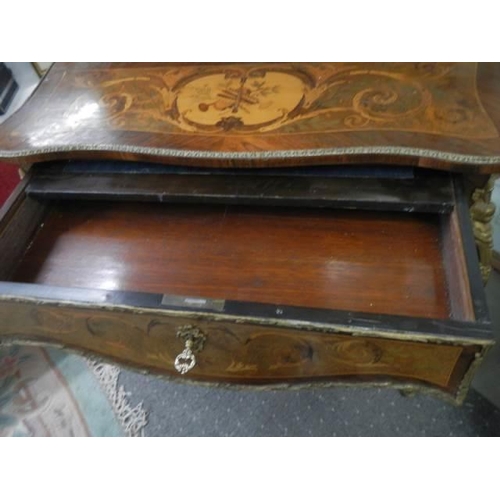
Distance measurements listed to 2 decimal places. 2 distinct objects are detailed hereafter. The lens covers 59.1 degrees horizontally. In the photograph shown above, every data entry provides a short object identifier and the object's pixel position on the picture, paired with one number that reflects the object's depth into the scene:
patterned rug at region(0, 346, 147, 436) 0.97
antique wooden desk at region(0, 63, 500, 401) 0.55
